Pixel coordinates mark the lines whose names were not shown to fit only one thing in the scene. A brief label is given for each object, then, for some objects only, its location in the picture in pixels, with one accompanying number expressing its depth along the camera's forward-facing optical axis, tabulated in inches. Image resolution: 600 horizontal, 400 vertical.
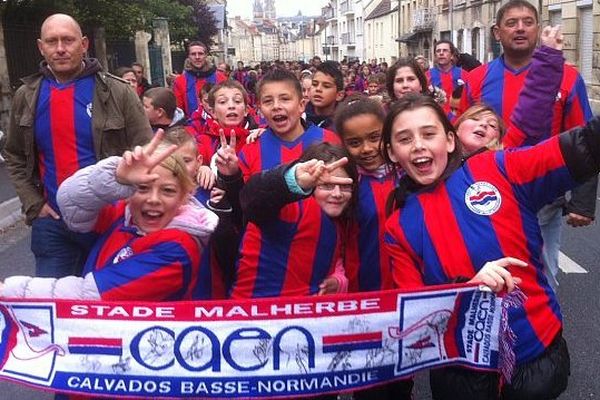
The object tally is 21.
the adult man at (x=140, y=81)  432.8
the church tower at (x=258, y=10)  7404.5
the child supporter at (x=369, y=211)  118.9
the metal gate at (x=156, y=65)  1124.5
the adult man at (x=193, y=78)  332.2
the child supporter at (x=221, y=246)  112.9
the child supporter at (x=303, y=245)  111.4
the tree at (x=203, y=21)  1529.3
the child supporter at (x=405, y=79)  205.9
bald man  148.9
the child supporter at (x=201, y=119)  201.0
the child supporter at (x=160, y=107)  209.9
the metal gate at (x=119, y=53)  905.3
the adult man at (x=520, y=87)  156.6
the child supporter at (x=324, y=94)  195.6
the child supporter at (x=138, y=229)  96.0
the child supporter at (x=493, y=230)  89.8
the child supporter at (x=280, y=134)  134.3
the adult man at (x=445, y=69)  337.4
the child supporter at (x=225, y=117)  176.6
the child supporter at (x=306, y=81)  269.8
